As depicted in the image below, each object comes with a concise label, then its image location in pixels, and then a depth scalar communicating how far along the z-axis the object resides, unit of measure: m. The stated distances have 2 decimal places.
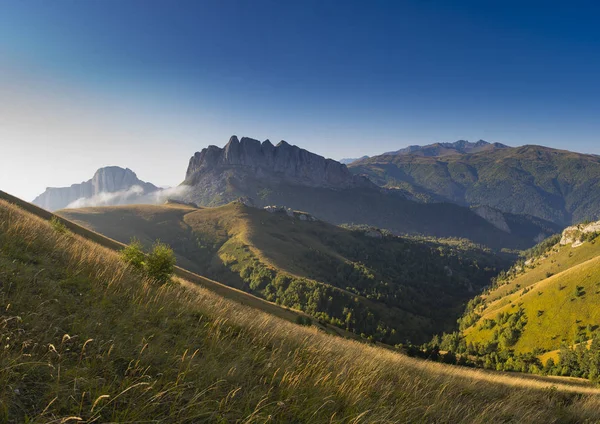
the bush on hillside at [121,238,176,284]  15.76
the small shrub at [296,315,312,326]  59.28
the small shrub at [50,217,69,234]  22.88
